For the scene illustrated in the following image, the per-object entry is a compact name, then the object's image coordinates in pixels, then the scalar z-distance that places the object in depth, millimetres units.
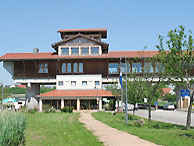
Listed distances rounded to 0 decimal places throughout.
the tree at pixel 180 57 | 18234
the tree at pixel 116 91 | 42425
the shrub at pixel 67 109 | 43719
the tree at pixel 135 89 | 27844
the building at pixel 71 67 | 49500
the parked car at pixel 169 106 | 55500
